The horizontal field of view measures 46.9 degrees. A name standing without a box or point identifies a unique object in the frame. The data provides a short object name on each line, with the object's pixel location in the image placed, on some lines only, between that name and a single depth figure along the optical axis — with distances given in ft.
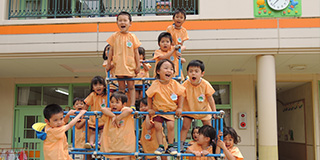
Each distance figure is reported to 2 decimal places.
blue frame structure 14.57
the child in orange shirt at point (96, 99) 18.33
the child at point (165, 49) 17.88
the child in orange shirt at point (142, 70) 20.73
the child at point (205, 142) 15.07
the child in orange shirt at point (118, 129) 15.23
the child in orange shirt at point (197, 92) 15.61
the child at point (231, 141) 15.48
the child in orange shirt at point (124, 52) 17.13
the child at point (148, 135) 17.33
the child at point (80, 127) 19.56
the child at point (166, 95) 15.11
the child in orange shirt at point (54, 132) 14.70
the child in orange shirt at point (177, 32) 19.74
